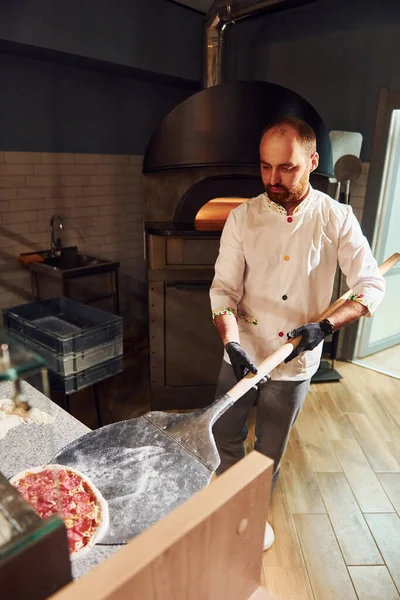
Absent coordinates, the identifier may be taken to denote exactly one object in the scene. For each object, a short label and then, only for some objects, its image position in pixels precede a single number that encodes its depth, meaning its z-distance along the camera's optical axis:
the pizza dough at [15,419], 1.22
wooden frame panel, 0.53
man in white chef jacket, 1.48
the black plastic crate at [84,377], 1.95
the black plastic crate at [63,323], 1.91
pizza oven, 2.27
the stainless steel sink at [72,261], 3.46
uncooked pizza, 0.86
